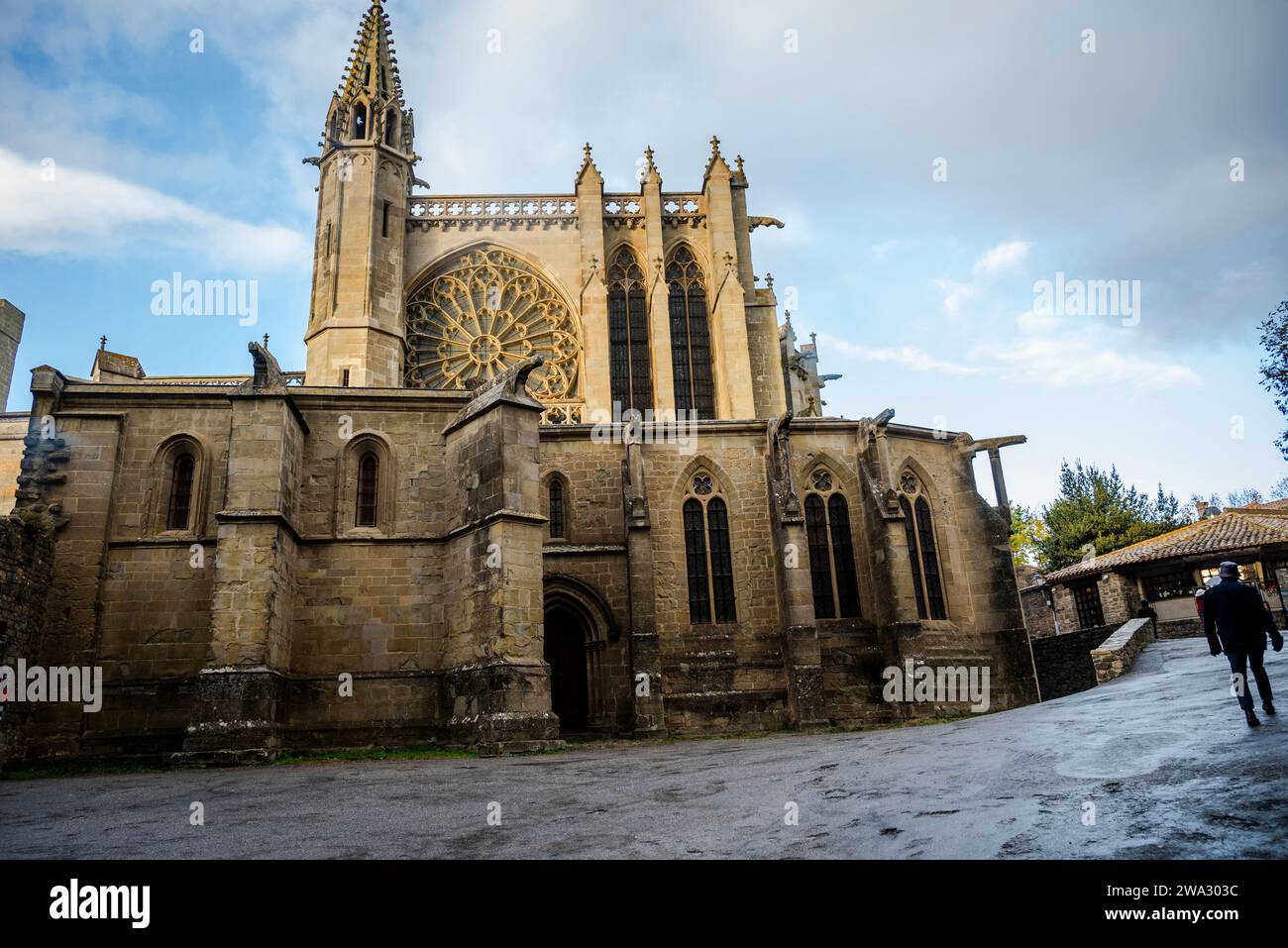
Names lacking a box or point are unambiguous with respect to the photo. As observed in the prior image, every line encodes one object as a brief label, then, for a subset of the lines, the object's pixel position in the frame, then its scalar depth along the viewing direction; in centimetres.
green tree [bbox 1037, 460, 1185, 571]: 3972
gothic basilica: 1323
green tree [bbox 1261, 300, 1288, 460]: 2142
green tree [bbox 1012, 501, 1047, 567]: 4906
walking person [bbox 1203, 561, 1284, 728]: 743
